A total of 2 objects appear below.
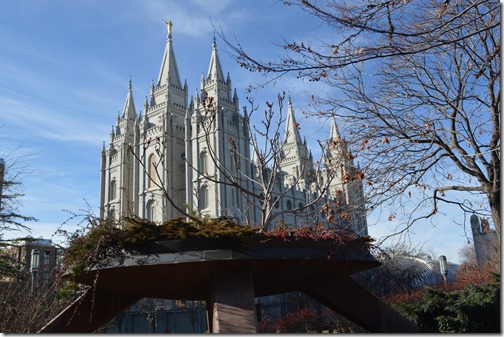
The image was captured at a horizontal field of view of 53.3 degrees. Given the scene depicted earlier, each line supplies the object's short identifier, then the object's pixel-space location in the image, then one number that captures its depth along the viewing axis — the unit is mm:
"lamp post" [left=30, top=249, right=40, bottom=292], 14075
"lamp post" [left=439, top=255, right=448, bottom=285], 17342
